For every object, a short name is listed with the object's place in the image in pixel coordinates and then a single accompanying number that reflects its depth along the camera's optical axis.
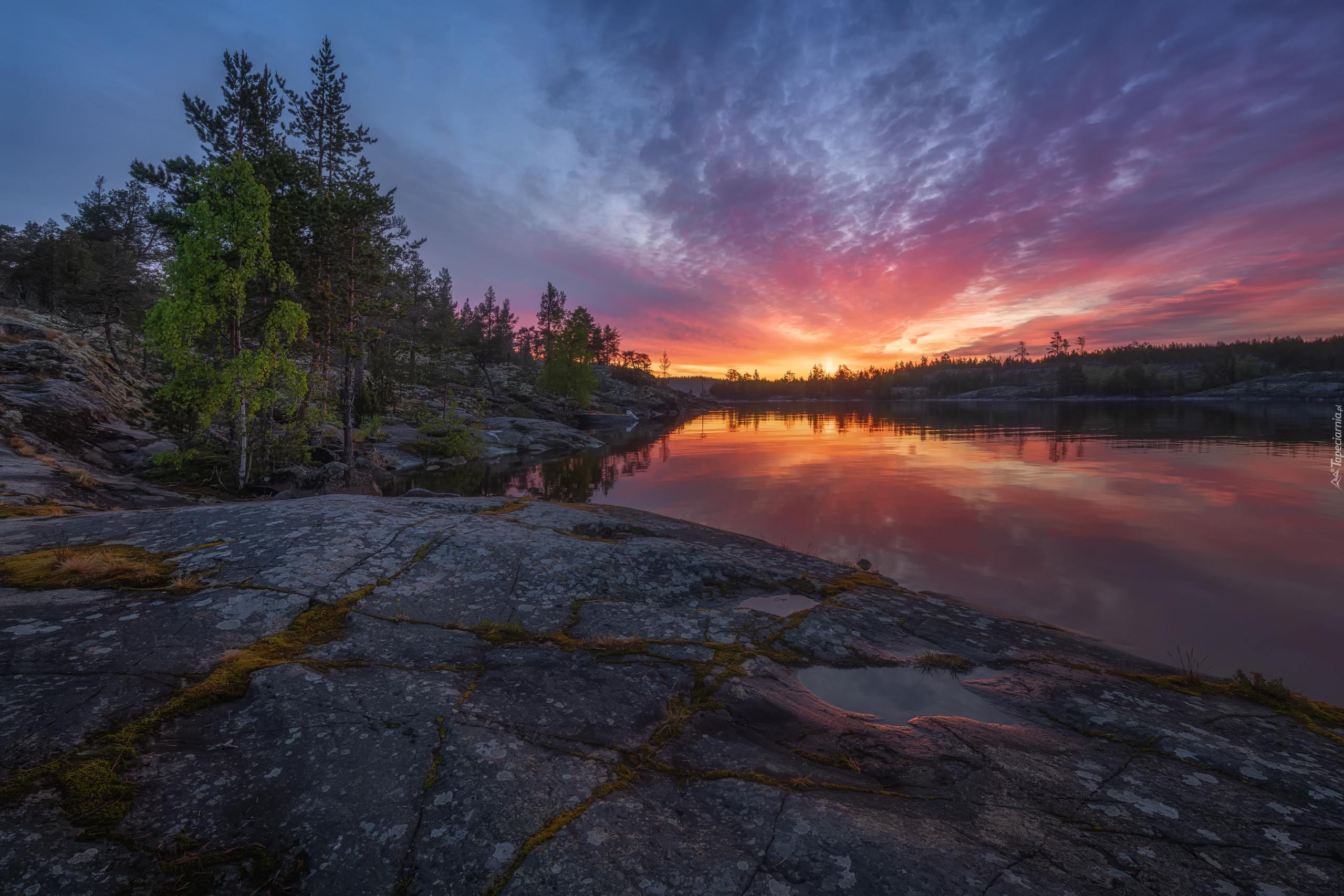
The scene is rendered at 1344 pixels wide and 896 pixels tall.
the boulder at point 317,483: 17.77
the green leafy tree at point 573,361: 63.59
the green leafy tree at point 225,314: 14.72
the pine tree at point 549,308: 106.44
